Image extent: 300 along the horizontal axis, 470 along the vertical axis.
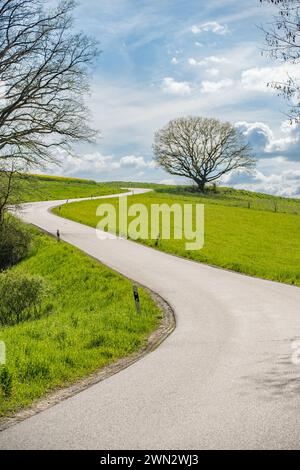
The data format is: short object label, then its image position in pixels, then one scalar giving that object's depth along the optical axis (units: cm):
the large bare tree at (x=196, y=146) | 8094
